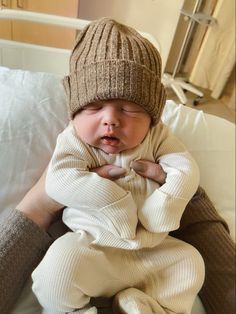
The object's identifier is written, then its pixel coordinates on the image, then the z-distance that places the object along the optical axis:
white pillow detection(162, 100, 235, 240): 1.23
